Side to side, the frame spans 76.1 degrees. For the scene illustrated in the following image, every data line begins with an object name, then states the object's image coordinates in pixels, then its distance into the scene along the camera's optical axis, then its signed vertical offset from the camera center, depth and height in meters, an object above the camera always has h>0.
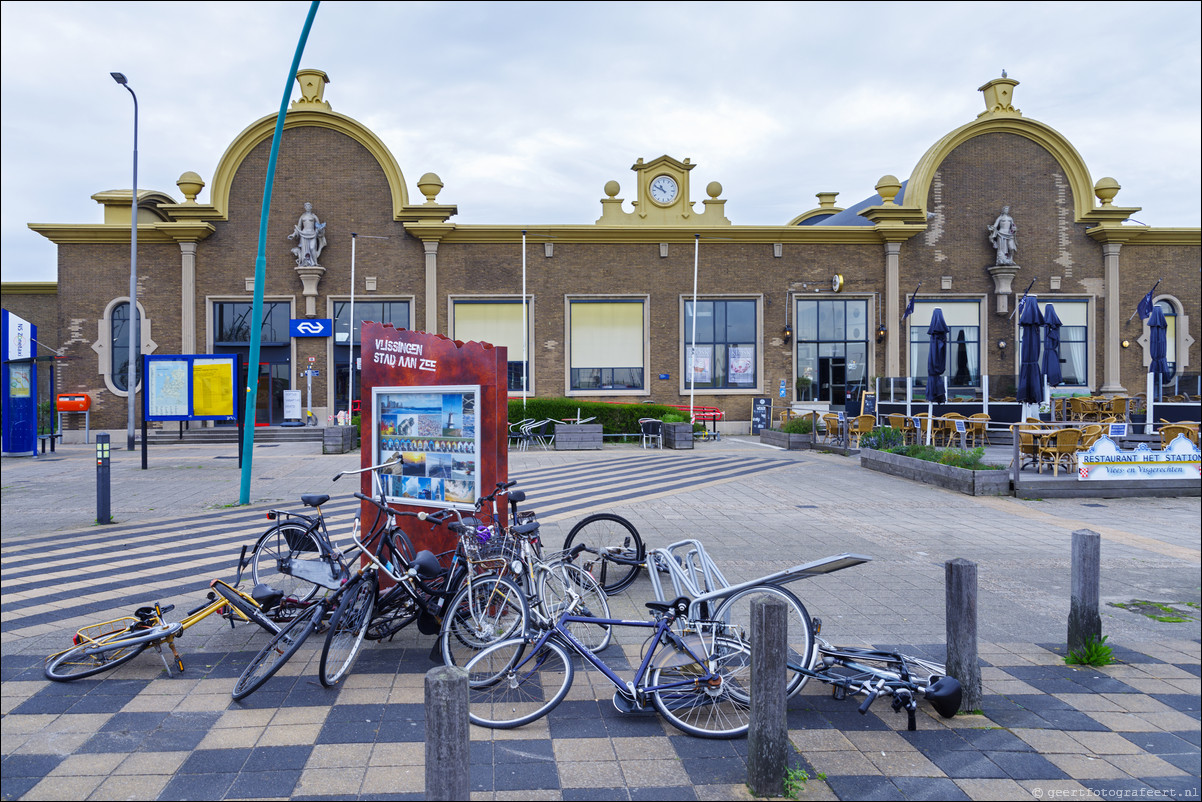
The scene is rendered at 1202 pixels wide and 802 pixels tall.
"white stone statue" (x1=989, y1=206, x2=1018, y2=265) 29.75 +5.96
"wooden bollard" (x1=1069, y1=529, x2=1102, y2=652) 5.29 -1.42
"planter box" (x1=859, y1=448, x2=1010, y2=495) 13.30 -1.58
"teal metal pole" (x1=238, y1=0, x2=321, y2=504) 11.38 +1.29
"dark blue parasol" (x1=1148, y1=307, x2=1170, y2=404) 18.95 +1.22
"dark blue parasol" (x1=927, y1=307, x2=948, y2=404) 19.19 +0.88
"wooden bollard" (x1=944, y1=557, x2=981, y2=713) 4.51 -1.43
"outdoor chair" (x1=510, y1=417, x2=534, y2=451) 21.30 -1.26
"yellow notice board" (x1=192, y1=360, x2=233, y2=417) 18.41 +0.08
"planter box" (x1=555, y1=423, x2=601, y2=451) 21.27 -1.27
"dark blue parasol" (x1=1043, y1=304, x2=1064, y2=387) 18.30 +1.17
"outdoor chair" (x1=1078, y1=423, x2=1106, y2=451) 14.83 -0.87
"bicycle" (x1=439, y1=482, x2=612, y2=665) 5.00 -1.30
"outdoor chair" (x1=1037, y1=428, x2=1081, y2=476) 14.28 -1.08
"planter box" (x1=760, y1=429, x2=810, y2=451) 22.70 -1.52
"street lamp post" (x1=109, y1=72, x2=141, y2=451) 21.70 +2.82
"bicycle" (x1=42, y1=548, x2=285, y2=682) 4.82 -1.59
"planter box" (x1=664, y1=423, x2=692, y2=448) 21.48 -1.26
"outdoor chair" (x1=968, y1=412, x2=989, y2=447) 18.75 -1.00
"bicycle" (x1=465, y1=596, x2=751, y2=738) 4.32 -1.65
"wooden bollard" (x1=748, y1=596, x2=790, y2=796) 3.56 -1.46
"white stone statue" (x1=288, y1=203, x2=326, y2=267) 28.19 +5.62
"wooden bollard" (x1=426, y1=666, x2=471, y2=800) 2.82 -1.26
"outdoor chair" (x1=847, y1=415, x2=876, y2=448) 20.66 -0.95
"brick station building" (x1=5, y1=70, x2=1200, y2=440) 28.44 +4.40
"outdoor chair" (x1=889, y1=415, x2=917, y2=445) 19.92 -0.87
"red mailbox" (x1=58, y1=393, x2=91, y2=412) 26.92 -0.41
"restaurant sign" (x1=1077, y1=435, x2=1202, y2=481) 12.91 -1.21
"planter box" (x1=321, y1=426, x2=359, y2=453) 20.62 -1.29
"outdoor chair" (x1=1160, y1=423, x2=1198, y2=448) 15.36 -0.84
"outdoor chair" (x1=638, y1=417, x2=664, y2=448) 21.88 -1.12
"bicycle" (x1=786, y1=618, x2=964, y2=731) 4.32 -1.69
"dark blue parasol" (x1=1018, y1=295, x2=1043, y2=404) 16.70 +0.75
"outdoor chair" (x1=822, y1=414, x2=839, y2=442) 21.83 -1.06
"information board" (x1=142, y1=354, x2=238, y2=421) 18.58 +0.20
